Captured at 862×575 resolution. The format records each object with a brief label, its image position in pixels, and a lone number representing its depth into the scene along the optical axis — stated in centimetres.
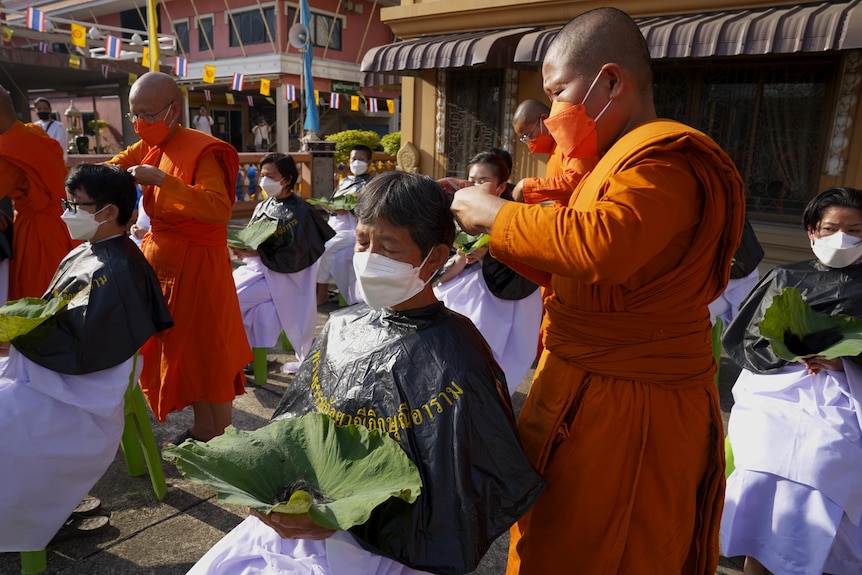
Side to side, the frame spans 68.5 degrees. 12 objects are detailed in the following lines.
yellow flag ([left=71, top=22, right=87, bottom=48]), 1152
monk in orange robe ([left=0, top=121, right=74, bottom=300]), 367
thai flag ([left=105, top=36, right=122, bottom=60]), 1306
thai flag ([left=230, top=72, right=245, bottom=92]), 1680
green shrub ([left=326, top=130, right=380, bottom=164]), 1392
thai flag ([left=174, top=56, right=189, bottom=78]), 1482
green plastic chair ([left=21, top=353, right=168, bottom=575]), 304
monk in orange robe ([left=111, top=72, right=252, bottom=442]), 315
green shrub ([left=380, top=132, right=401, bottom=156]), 1348
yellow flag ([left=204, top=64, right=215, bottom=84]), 1429
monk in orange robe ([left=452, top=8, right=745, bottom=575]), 135
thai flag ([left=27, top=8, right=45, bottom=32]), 1273
